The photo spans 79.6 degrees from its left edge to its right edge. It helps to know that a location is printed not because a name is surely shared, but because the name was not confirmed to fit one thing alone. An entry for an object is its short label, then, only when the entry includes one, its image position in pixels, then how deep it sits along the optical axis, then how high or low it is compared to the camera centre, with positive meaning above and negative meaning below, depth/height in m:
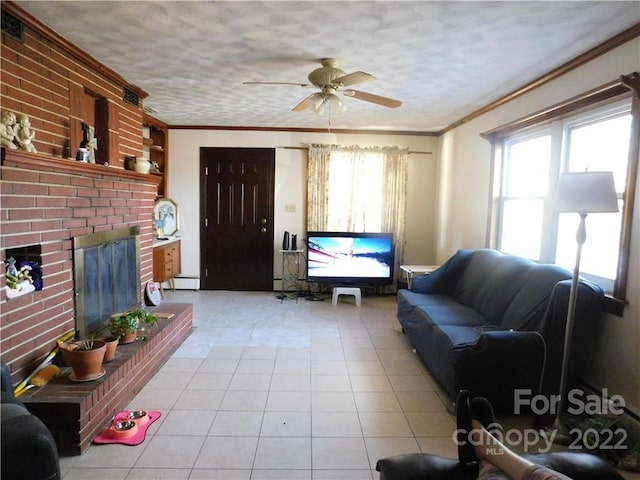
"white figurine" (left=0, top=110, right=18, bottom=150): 1.96 +0.37
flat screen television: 5.23 -0.64
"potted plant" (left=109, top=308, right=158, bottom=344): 2.70 -0.86
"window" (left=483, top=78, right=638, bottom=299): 2.45 +0.31
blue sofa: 2.33 -0.82
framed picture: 5.48 -0.16
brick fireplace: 2.00 -0.55
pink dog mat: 2.11 -1.30
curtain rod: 5.59 +0.88
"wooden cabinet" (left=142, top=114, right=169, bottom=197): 5.28 +0.79
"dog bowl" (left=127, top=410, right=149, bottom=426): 2.26 -1.27
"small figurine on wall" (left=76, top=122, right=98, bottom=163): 2.74 +0.43
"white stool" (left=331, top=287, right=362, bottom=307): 5.14 -1.09
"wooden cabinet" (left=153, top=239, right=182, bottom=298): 4.92 -0.75
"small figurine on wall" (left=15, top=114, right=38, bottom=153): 2.08 +0.36
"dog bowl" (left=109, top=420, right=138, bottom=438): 2.14 -1.27
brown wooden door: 5.62 -0.16
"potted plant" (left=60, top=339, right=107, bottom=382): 2.16 -0.89
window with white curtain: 5.52 +0.32
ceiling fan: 2.78 +0.89
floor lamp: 2.02 +0.07
